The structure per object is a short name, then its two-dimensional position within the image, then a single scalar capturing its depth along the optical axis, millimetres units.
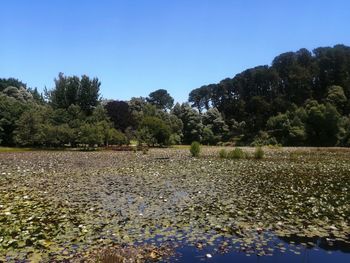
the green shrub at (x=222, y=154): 36781
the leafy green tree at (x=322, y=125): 63656
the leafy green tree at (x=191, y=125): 76875
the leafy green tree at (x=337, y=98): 74125
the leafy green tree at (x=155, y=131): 58500
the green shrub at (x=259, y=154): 35209
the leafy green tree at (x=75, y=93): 72312
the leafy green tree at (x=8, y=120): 56375
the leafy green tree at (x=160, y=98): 116750
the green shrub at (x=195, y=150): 38188
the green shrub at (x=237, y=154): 36500
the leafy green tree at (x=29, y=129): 53250
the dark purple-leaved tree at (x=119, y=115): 69875
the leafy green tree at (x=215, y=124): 80200
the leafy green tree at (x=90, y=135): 52188
